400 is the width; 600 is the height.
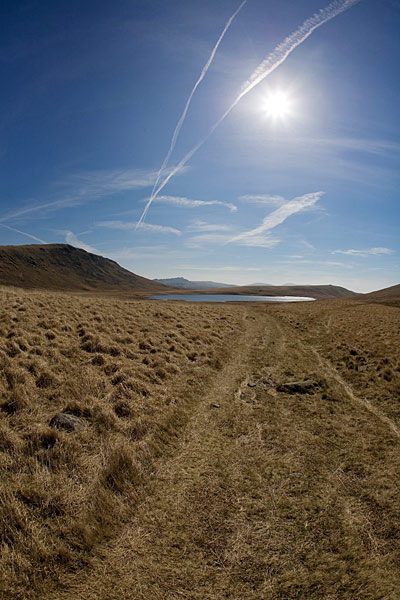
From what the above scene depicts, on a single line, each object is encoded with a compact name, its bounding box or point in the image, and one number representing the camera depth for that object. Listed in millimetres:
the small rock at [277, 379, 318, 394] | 11541
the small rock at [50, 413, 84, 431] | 7002
